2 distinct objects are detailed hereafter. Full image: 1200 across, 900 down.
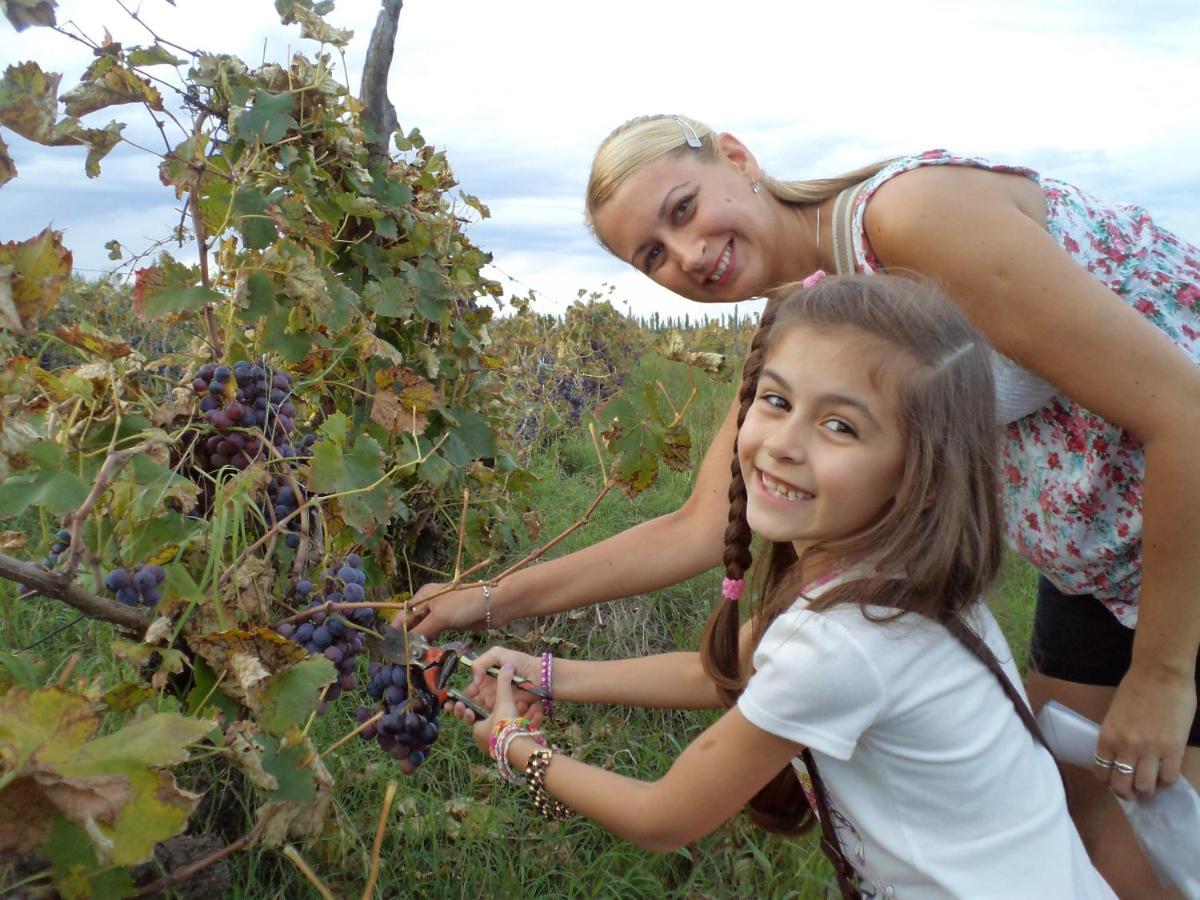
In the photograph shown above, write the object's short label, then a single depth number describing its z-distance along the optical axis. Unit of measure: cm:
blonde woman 153
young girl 135
